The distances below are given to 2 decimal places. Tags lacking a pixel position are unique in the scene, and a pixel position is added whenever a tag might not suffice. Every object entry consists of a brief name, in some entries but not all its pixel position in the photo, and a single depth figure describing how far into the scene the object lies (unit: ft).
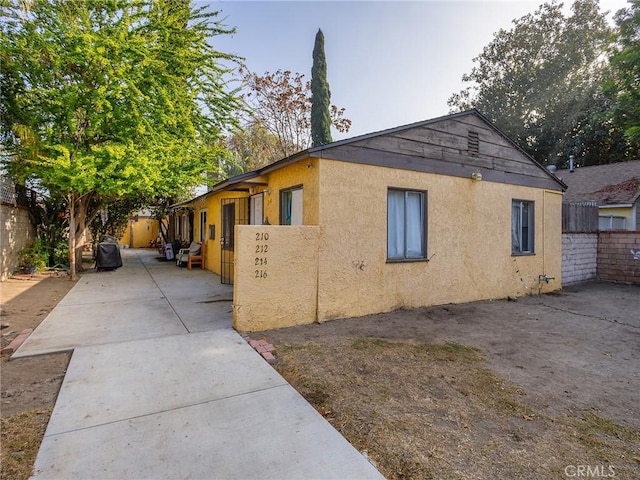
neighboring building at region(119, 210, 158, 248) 74.54
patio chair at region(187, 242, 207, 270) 39.09
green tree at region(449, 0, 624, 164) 65.72
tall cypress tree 58.49
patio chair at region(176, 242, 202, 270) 39.91
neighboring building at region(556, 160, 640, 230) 45.73
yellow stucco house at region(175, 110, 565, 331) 16.80
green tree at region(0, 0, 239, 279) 24.68
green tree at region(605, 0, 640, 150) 34.81
